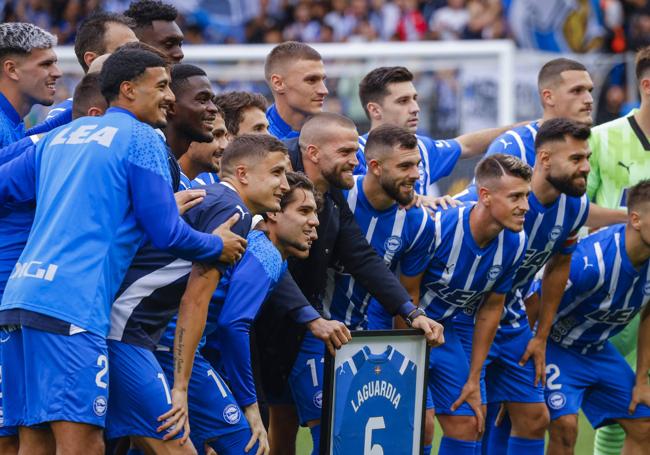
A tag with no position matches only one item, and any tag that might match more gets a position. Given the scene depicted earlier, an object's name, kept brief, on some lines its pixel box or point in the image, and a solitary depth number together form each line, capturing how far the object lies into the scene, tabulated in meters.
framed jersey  11.29
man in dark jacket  12.33
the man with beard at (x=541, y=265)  14.12
